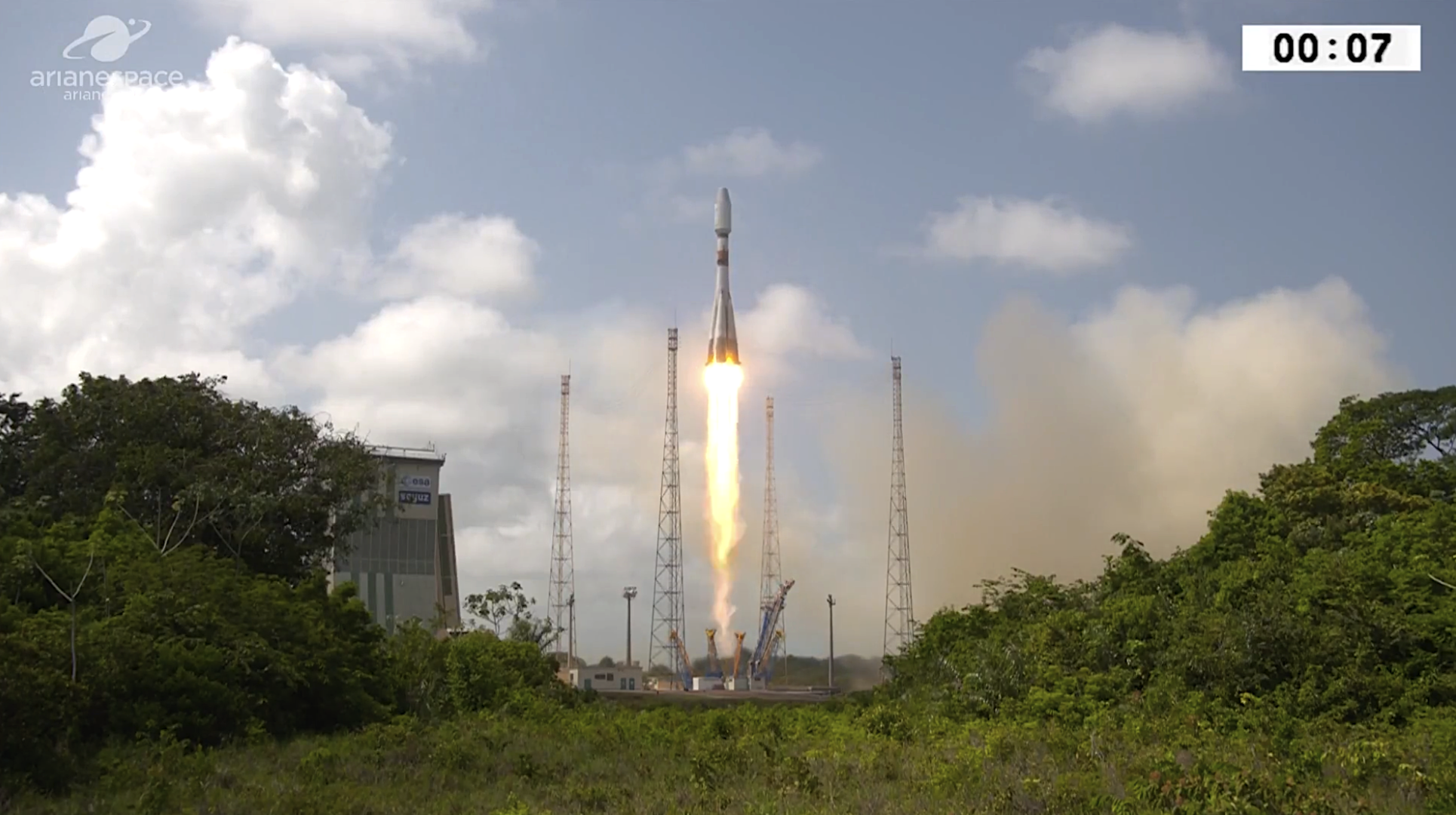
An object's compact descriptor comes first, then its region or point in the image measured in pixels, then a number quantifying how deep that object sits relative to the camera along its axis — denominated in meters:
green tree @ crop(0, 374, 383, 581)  45.78
